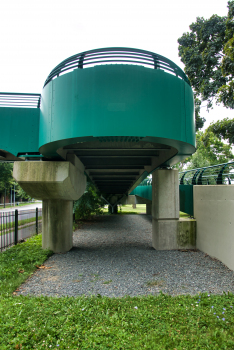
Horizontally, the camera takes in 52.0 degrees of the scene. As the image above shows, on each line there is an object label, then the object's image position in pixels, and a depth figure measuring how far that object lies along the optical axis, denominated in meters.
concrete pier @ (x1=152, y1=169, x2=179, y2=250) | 9.80
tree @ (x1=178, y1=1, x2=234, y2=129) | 16.09
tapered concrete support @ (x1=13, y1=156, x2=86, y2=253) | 8.05
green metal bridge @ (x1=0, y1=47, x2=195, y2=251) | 5.99
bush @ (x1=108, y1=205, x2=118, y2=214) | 28.84
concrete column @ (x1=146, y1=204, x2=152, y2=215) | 26.52
